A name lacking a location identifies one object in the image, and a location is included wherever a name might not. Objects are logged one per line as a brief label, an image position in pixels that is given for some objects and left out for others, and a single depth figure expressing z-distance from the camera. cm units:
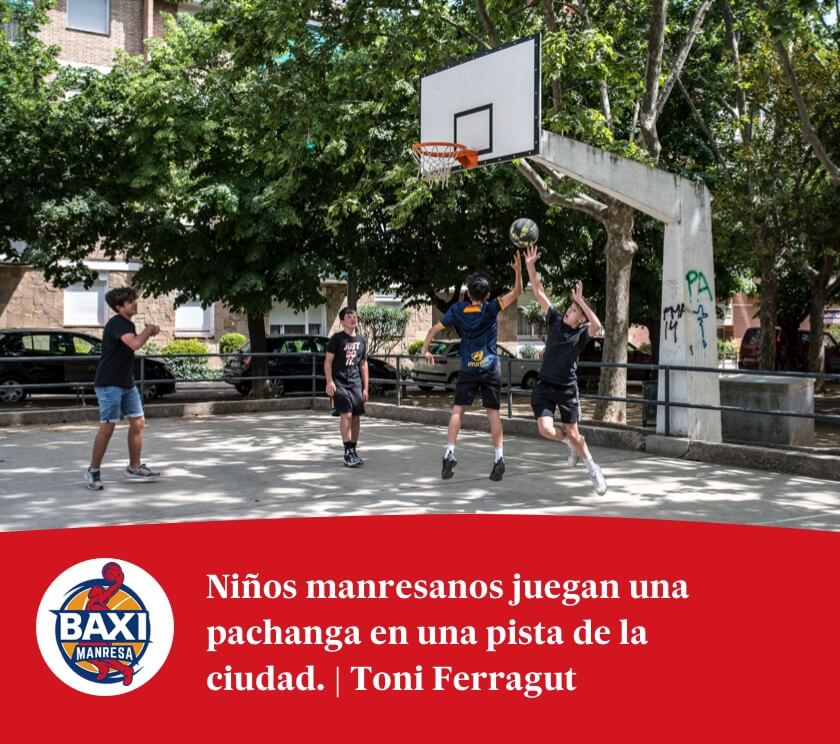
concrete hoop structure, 1187
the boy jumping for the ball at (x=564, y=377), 892
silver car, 2541
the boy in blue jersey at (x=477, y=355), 938
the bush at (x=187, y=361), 2950
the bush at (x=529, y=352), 3705
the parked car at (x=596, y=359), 2644
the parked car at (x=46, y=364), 2072
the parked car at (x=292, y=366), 2322
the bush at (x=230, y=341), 3431
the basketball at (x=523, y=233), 999
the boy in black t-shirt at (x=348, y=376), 1070
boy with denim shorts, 916
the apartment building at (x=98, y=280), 3225
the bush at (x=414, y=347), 3770
